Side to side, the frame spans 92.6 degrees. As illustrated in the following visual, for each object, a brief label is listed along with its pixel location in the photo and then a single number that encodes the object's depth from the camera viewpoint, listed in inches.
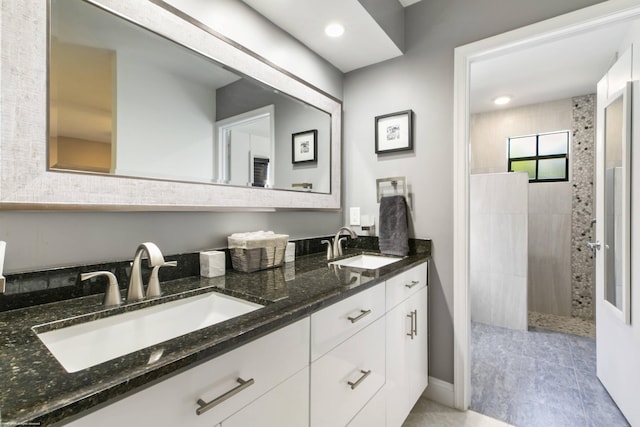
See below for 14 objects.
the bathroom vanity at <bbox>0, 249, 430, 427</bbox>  20.8
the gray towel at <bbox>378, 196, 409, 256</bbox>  78.8
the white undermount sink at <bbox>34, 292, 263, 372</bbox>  31.3
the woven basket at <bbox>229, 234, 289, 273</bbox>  56.4
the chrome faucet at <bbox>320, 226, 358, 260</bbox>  75.7
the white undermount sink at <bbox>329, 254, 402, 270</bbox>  76.9
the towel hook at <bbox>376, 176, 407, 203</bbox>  82.5
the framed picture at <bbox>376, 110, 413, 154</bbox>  80.7
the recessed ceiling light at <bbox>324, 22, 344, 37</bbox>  70.3
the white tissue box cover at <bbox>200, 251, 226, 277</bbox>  52.5
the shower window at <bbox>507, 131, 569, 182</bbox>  137.0
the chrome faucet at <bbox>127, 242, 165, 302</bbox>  39.3
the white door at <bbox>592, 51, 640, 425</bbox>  65.1
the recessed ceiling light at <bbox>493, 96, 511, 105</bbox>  135.5
